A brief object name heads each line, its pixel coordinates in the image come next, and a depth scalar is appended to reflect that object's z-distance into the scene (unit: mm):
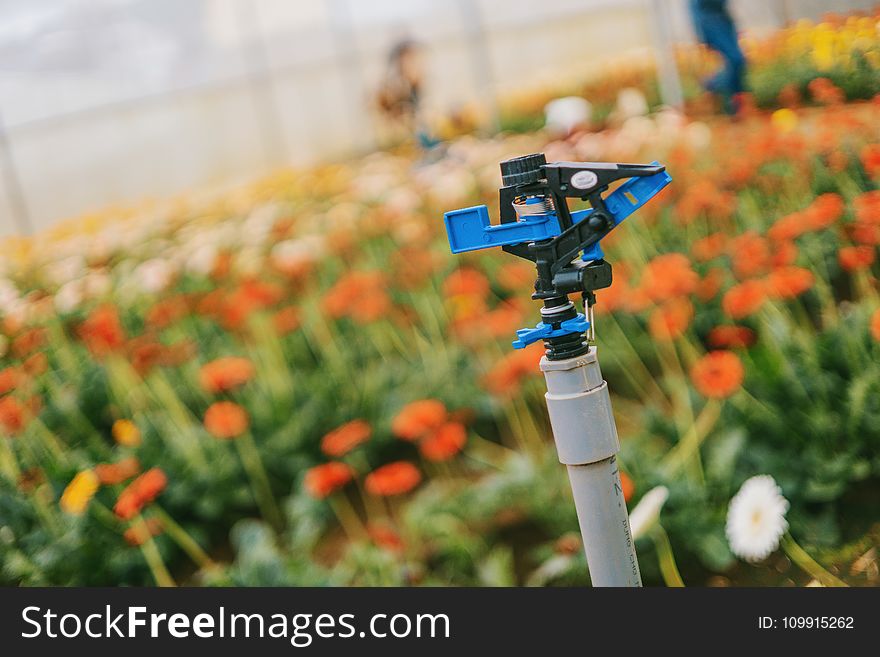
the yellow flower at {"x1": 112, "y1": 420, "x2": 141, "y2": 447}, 1431
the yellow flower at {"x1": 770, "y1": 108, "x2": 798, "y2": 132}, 1654
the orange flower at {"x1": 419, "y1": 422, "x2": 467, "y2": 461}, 1409
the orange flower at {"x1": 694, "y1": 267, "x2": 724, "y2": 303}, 1674
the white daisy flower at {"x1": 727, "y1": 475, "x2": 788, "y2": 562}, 1043
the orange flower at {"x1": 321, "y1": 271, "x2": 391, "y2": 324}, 1948
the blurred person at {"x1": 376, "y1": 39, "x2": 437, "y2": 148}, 3736
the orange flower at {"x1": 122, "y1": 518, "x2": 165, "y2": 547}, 1484
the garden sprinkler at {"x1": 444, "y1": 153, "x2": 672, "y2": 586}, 701
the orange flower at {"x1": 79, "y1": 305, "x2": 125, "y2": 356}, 1845
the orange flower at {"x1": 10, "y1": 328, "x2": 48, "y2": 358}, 1999
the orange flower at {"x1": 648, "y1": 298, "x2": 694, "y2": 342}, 1484
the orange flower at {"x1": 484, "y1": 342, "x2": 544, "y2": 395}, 1461
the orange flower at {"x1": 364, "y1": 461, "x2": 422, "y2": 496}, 1372
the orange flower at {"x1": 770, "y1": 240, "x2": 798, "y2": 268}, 1446
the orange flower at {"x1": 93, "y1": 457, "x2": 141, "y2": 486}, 1568
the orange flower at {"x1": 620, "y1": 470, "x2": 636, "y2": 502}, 1237
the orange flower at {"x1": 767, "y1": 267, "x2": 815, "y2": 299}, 1367
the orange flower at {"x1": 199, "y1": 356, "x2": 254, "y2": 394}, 1634
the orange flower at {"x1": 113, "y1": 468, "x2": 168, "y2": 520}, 1310
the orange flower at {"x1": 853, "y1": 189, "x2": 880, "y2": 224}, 1425
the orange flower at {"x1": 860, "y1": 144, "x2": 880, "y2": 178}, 1404
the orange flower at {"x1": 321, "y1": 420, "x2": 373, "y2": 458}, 1393
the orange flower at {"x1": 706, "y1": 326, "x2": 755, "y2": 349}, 1470
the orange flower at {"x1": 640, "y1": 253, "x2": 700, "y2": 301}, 1402
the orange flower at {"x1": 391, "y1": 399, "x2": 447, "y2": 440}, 1405
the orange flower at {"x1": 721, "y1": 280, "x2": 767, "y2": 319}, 1346
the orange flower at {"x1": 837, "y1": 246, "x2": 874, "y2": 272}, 1350
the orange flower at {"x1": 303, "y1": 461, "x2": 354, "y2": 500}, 1361
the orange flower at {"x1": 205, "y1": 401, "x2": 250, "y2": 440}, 1565
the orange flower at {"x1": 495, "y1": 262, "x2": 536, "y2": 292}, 1976
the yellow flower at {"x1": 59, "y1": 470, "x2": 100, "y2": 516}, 1214
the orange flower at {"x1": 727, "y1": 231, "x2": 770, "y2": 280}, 1494
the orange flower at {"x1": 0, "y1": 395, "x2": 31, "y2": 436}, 1677
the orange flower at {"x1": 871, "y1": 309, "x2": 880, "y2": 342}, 1141
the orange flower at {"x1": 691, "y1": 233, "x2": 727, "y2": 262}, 1775
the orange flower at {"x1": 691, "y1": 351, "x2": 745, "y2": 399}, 1236
